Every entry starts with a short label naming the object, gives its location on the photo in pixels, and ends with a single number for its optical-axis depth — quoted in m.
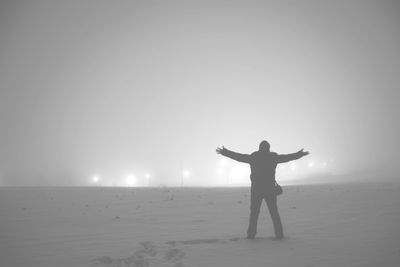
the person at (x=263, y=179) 9.81
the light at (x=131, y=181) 109.54
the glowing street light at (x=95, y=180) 107.80
